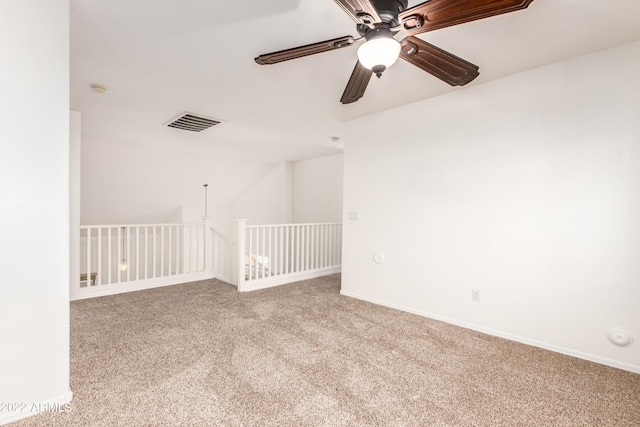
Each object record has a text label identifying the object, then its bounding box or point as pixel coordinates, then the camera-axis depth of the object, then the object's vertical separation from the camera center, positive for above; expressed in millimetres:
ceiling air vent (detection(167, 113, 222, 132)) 3533 +1085
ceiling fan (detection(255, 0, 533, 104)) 1285 +886
